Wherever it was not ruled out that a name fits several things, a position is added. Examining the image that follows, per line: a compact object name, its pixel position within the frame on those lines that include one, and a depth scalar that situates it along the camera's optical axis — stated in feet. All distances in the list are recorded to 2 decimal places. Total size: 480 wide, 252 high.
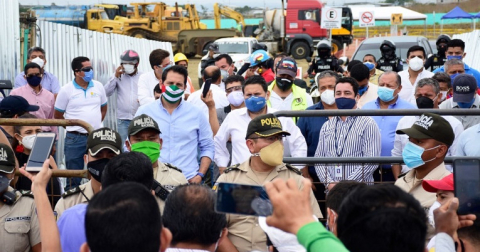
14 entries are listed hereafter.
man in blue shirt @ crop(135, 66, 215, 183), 22.76
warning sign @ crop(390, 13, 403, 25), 112.98
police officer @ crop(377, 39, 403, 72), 43.80
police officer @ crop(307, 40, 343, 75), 43.39
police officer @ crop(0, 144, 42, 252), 15.90
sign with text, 70.08
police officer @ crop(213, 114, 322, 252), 16.87
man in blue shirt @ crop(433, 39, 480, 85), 37.58
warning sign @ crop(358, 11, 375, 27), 99.04
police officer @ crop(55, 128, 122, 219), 16.26
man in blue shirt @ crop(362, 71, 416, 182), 24.12
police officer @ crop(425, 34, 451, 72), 42.42
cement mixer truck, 137.80
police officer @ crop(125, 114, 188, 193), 18.67
